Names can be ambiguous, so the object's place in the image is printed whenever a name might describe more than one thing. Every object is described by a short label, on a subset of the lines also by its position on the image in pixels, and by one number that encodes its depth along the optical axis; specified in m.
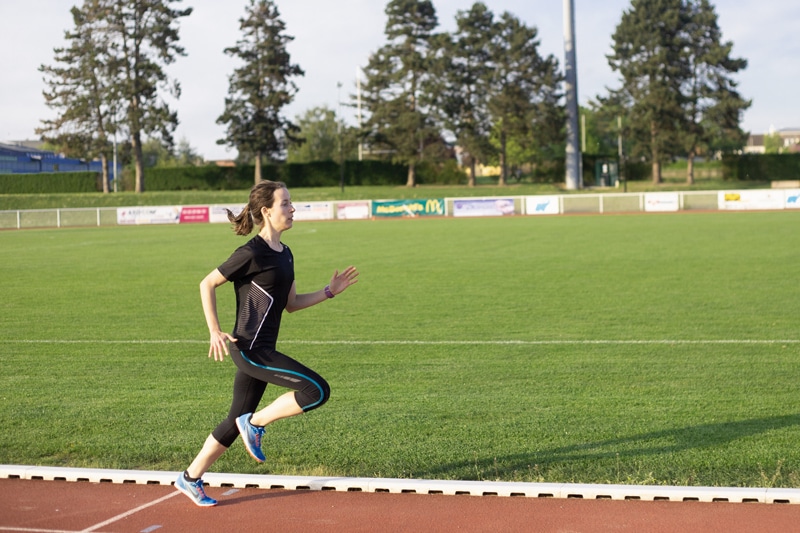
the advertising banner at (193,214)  55.59
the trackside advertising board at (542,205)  53.66
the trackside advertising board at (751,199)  51.62
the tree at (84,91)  74.88
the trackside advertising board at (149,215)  54.69
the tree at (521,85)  80.94
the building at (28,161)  114.31
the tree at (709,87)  78.62
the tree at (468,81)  79.31
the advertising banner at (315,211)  55.32
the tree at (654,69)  77.25
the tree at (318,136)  109.57
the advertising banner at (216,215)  55.09
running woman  5.84
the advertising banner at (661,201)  53.19
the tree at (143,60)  74.00
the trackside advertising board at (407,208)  55.34
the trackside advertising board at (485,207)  54.00
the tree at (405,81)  79.38
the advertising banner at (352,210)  55.59
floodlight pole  63.69
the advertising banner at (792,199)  51.31
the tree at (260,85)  77.69
